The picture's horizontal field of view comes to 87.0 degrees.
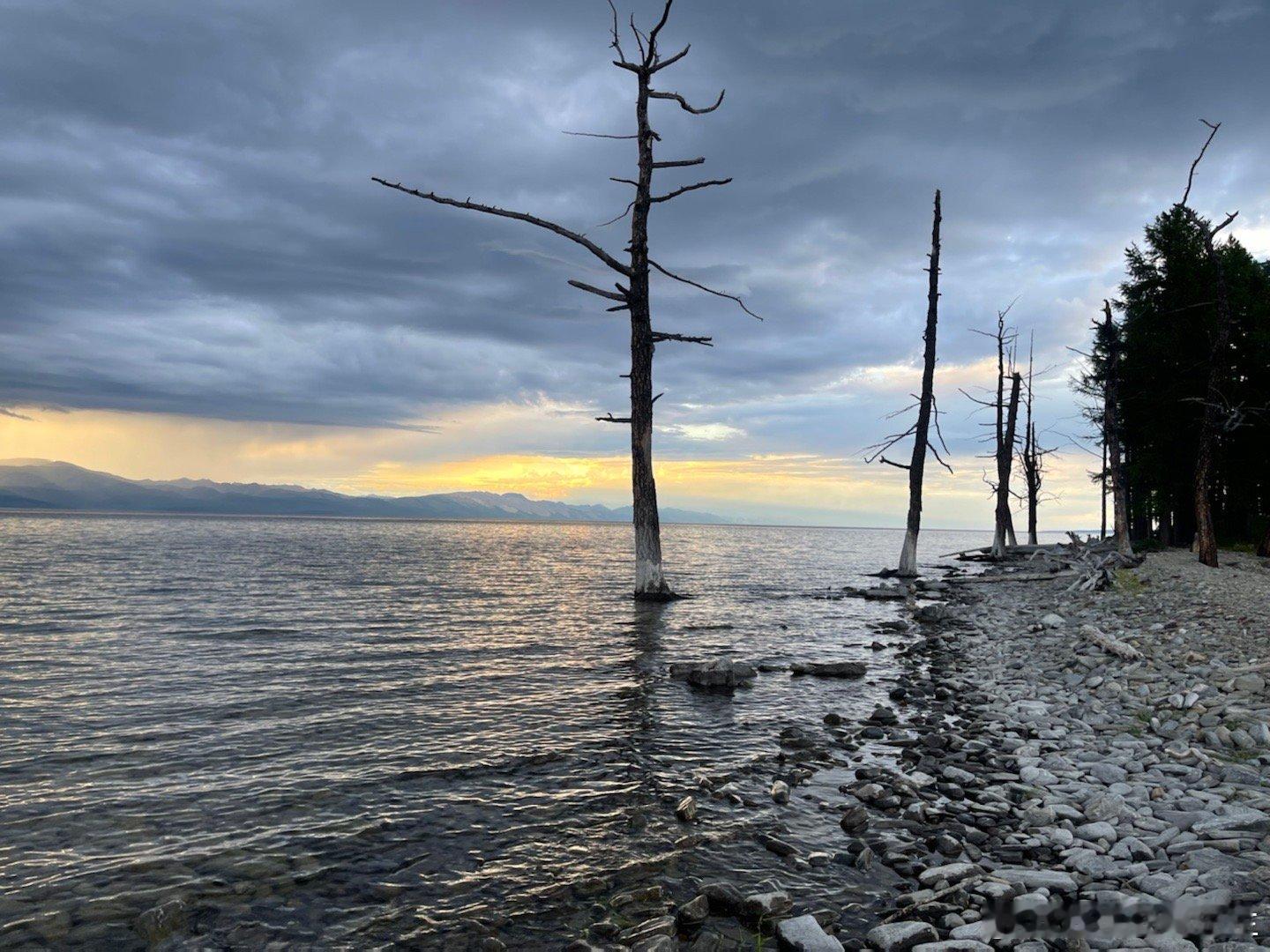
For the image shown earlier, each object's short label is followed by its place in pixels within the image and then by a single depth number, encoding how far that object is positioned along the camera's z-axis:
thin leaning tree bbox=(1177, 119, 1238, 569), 25.78
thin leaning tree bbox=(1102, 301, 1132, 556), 33.06
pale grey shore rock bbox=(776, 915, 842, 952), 4.54
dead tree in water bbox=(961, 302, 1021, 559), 46.53
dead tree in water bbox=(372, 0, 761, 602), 23.39
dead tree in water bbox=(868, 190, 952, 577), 35.81
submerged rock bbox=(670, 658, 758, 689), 12.94
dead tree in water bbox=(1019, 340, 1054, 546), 53.53
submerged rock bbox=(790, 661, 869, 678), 14.08
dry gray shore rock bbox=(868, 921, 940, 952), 4.53
